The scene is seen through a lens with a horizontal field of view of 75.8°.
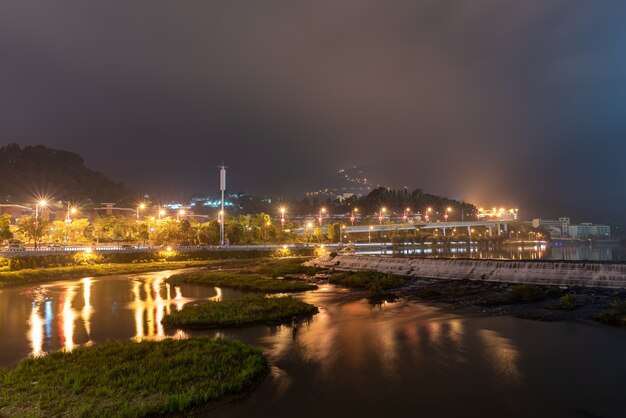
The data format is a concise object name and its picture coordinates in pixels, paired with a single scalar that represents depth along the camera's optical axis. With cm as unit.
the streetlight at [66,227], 8712
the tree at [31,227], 7675
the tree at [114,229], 10573
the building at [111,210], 16738
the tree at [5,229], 6856
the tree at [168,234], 9644
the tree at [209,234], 9688
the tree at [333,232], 13012
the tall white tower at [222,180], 8585
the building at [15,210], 12738
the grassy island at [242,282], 4291
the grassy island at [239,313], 2616
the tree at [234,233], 10125
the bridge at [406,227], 15962
